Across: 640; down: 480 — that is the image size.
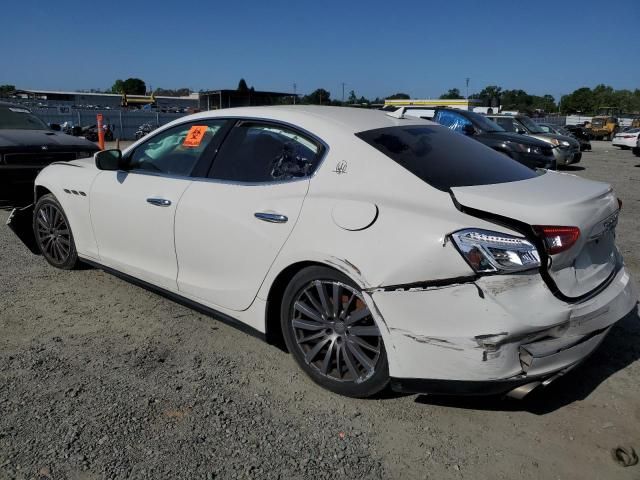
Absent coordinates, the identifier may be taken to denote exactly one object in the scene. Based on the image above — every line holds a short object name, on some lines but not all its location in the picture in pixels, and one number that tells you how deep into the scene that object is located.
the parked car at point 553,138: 15.53
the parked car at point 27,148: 6.88
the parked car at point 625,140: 26.25
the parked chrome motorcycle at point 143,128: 24.80
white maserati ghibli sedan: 2.37
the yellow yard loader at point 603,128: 41.97
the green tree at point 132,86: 129.75
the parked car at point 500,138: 12.38
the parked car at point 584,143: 25.75
